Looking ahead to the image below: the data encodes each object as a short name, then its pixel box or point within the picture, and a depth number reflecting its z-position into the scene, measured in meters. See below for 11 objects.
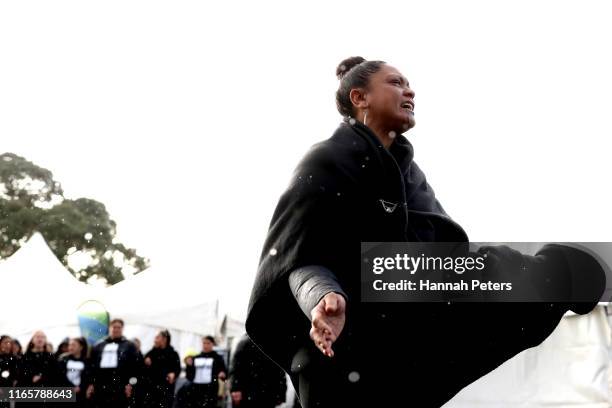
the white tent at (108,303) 13.88
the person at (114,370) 11.49
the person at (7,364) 11.88
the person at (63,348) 12.38
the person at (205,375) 11.95
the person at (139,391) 11.59
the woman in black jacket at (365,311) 2.29
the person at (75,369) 11.47
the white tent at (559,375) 11.93
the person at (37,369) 11.41
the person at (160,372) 11.75
